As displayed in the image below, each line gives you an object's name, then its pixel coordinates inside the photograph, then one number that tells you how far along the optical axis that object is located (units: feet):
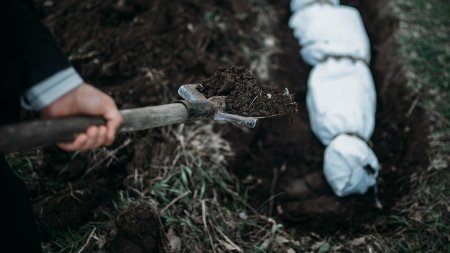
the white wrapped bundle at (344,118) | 9.19
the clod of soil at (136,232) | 6.95
